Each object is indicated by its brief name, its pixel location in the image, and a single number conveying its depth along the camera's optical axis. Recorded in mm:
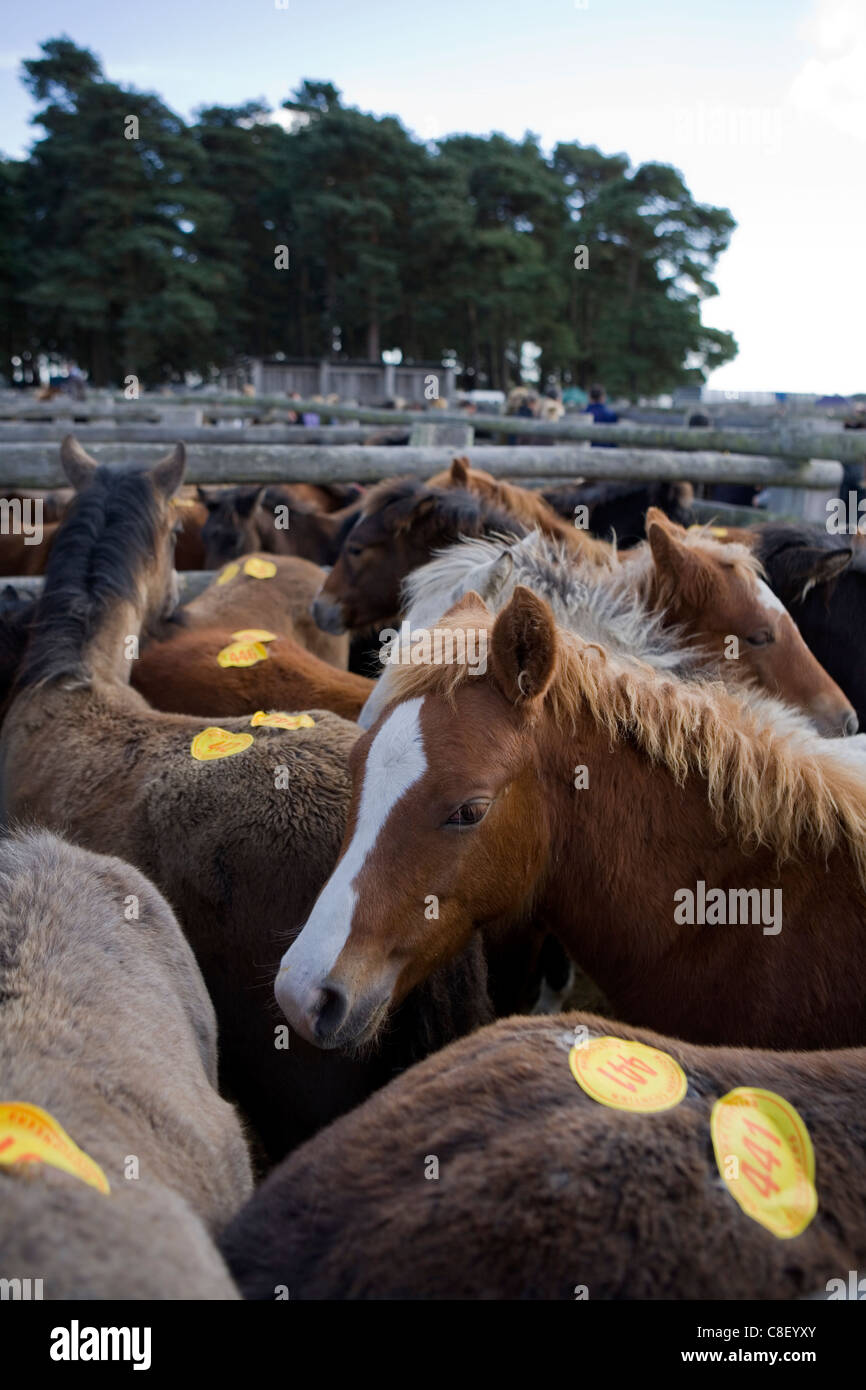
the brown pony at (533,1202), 1066
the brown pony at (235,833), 2398
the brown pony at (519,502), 4328
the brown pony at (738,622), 3336
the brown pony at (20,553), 6391
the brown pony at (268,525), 6906
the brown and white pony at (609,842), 1999
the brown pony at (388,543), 4645
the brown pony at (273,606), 4781
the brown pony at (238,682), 3787
